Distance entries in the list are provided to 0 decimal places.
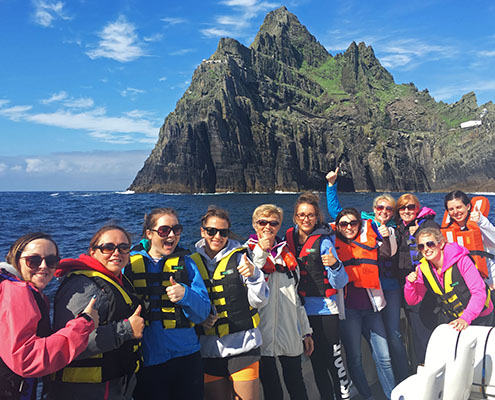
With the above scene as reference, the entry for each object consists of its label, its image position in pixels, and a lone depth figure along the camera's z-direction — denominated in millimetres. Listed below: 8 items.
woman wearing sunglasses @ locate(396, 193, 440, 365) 3645
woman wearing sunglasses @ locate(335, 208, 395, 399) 3523
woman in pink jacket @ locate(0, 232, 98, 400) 1718
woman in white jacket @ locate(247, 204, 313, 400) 2947
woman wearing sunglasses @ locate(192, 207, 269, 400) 2668
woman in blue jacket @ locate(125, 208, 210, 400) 2451
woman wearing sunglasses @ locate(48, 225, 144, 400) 2043
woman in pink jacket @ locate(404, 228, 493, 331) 3201
